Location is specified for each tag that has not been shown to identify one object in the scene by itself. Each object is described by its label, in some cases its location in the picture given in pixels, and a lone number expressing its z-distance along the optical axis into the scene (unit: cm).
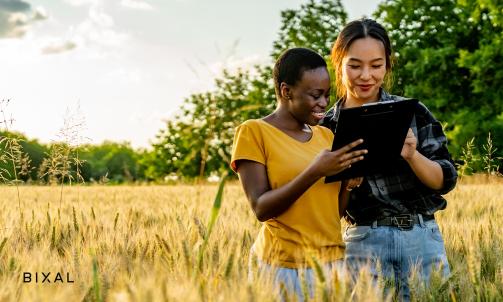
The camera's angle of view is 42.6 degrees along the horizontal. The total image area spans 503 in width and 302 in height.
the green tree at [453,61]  2192
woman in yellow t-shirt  260
